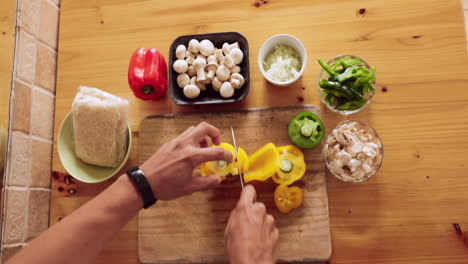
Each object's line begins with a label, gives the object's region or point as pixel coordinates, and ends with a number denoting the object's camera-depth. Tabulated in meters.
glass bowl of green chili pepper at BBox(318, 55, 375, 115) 1.08
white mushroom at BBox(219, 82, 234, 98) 1.12
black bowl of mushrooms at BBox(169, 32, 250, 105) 1.14
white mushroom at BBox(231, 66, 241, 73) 1.15
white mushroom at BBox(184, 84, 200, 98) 1.13
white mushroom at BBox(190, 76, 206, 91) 1.16
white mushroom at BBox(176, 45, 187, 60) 1.16
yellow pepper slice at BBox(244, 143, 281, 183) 1.09
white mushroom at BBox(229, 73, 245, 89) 1.13
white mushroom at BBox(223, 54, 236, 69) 1.13
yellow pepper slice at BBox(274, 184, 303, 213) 1.12
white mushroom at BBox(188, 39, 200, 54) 1.16
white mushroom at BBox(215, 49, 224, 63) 1.16
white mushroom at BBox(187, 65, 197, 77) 1.17
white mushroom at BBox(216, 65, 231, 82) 1.13
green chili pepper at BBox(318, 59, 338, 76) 1.10
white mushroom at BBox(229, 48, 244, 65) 1.14
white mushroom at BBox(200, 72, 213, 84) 1.15
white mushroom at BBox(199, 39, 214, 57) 1.16
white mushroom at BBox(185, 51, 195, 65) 1.17
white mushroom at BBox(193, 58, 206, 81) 1.14
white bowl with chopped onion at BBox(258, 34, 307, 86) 1.14
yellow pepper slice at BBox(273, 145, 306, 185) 1.13
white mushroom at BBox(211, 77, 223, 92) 1.14
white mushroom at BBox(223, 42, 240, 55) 1.16
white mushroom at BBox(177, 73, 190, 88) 1.15
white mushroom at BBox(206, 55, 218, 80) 1.15
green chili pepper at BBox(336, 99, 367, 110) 1.09
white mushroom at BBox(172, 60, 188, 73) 1.15
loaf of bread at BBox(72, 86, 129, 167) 1.08
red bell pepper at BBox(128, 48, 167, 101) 1.16
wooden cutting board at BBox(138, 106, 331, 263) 1.13
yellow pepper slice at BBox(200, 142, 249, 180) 1.12
